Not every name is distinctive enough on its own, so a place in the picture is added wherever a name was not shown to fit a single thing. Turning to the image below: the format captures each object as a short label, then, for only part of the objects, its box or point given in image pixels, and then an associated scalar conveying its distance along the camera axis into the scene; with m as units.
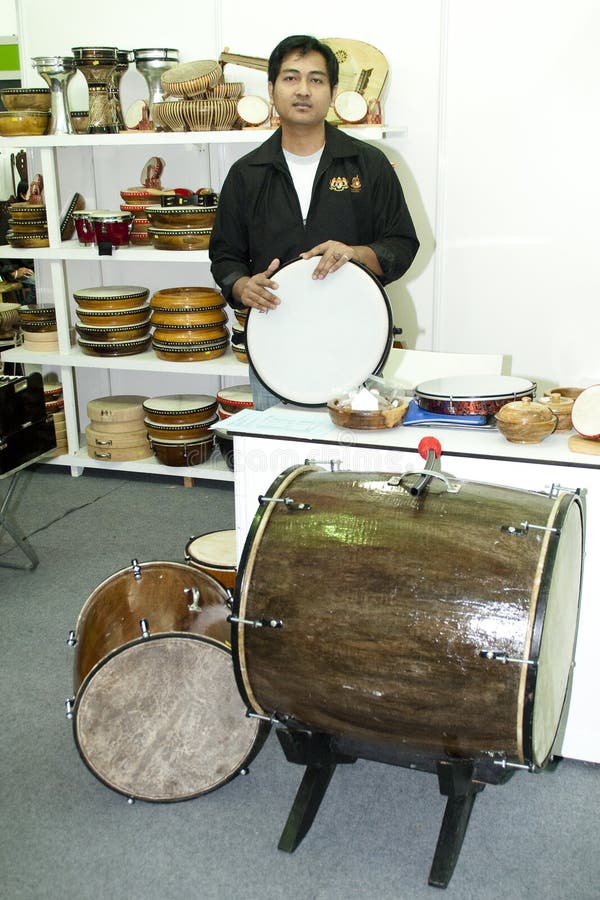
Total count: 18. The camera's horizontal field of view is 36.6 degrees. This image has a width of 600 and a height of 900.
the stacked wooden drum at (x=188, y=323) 3.88
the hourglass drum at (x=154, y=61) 3.71
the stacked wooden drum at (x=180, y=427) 3.94
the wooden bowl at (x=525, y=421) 2.01
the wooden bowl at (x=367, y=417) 2.12
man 2.64
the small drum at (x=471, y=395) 2.13
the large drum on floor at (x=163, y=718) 1.95
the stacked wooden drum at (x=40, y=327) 4.18
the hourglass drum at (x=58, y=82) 3.79
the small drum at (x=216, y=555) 2.45
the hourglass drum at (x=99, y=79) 3.71
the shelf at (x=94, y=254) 3.70
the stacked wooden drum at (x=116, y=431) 4.08
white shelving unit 3.68
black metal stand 3.22
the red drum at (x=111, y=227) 3.83
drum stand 1.72
